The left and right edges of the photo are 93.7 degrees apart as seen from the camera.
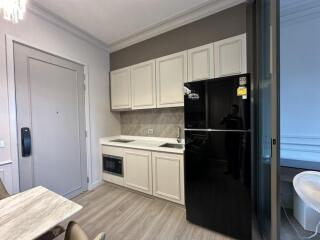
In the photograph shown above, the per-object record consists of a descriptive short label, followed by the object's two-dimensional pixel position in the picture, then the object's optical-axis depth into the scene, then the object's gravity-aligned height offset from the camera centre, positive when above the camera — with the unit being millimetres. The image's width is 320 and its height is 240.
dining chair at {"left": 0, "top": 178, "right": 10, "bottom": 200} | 1337 -656
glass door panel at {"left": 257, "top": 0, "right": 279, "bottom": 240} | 1068 -57
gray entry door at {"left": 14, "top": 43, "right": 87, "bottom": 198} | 1934 -18
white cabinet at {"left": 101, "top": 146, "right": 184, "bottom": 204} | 2123 -860
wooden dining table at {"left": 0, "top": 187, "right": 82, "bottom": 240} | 803 -596
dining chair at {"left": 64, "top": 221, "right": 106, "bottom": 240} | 694 -544
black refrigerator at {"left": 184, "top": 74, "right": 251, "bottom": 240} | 1490 -410
